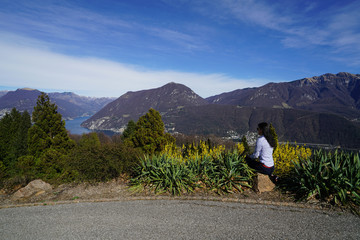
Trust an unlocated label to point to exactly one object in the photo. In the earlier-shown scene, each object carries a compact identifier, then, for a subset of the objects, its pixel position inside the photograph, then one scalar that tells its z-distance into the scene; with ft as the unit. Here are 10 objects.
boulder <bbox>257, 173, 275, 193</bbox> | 20.86
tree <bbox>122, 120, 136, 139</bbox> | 164.92
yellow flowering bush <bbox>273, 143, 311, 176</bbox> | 25.55
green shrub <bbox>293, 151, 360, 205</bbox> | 17.19
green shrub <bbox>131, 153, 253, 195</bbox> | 22.17
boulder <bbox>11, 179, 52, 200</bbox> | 23.38
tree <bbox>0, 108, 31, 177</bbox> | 99.58
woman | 20.12
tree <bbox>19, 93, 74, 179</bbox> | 54.44
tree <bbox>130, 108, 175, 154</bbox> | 54.49
